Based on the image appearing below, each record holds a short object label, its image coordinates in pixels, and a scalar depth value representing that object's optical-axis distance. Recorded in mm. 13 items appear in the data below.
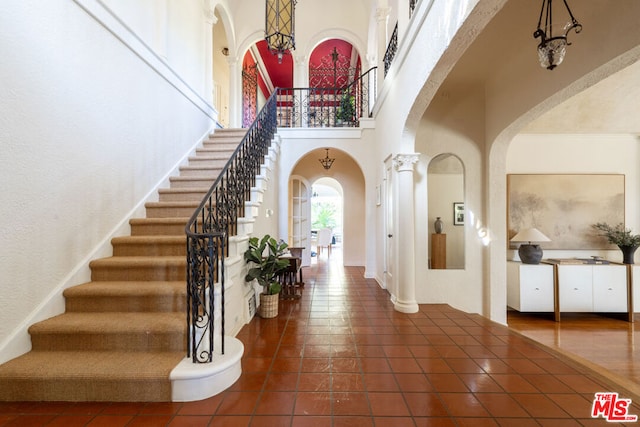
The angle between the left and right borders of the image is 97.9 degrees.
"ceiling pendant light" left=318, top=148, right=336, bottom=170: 6902
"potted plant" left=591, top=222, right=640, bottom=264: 4484
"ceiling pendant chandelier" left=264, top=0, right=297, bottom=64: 3811
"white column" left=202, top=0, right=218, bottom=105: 5441
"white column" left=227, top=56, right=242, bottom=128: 7293
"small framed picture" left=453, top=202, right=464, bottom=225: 4527
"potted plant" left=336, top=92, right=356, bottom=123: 6359
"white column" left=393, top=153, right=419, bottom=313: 3879
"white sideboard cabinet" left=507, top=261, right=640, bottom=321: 4461
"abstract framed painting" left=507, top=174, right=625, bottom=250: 4871
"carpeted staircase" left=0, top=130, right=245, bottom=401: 1833
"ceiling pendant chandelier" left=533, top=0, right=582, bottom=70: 2146
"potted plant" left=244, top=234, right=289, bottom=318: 3348
